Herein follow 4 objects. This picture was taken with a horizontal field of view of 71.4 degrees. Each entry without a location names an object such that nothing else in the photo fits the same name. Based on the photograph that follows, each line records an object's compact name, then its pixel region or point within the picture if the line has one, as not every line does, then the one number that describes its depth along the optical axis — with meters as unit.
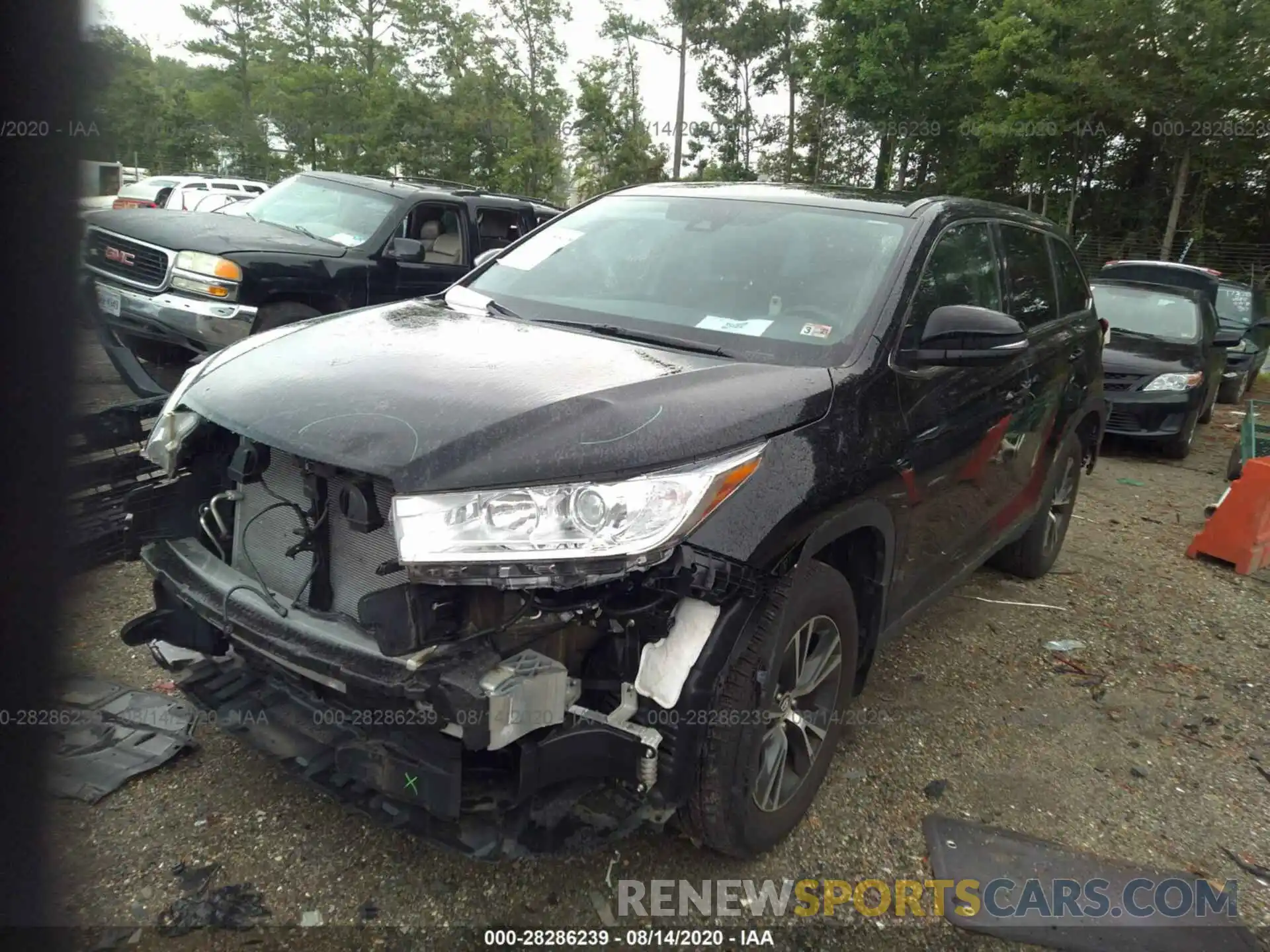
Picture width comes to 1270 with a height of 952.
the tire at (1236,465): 7.08
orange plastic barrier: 5.48
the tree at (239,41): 31.53
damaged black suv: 2.00
